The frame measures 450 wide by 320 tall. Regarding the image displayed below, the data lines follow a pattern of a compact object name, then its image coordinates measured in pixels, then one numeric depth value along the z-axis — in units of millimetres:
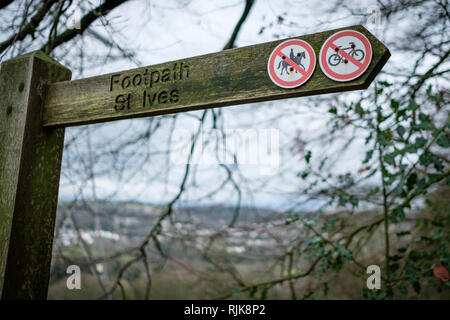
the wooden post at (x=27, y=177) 1015
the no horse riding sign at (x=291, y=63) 827
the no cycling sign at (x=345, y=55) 771
